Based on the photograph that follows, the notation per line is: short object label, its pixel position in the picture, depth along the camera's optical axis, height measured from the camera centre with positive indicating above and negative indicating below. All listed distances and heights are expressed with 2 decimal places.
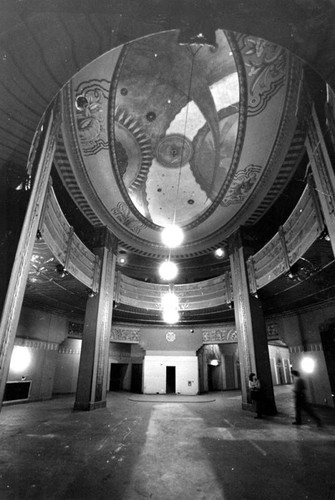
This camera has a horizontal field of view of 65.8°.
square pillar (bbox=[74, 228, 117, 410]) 8.12 +0.68
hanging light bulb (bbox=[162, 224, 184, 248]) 11.02 +4.98
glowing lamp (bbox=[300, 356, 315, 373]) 10.03 -0.15
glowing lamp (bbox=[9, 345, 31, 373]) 10.06 +0.01
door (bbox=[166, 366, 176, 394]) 15.02 -1.09
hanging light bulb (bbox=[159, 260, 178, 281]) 9.59 +3.20
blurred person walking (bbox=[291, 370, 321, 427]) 6.24 -0.84
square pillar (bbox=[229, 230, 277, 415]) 8.16 +0.76
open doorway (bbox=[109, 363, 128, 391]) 15.24 -0.89
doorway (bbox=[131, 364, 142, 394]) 14.25 -0.95
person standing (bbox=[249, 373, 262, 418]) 7.23 -0.86
